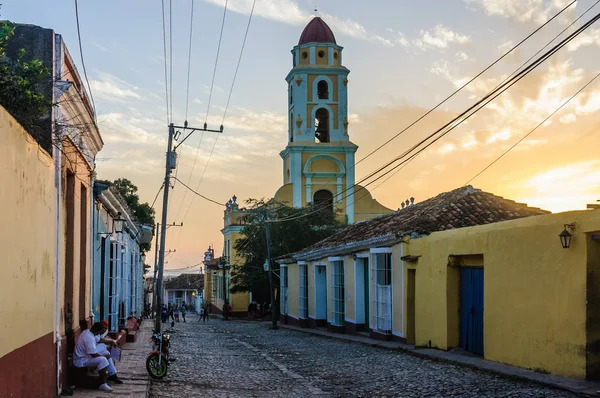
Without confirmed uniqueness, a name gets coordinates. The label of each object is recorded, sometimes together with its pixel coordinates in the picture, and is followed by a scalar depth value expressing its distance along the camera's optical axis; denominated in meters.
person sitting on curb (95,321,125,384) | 10.87
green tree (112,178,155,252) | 42.34
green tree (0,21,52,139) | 8.94
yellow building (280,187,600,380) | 10.91
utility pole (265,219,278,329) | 32.19
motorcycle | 12.53
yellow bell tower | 44.19
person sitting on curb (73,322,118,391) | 10.44
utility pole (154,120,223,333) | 23.50
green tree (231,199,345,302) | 39.34
